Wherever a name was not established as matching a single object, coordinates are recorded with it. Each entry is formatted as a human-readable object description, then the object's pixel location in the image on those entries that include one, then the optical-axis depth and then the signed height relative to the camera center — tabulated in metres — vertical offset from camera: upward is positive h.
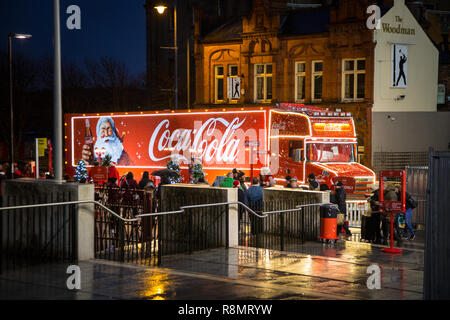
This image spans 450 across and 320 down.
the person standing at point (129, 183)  20.14 -1.56
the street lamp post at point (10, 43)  30.18 +4.40
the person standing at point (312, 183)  20.08 -1.53
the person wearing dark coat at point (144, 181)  20.34 -1.49
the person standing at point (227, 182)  19.52 -1.45
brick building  35.84 +4.44
